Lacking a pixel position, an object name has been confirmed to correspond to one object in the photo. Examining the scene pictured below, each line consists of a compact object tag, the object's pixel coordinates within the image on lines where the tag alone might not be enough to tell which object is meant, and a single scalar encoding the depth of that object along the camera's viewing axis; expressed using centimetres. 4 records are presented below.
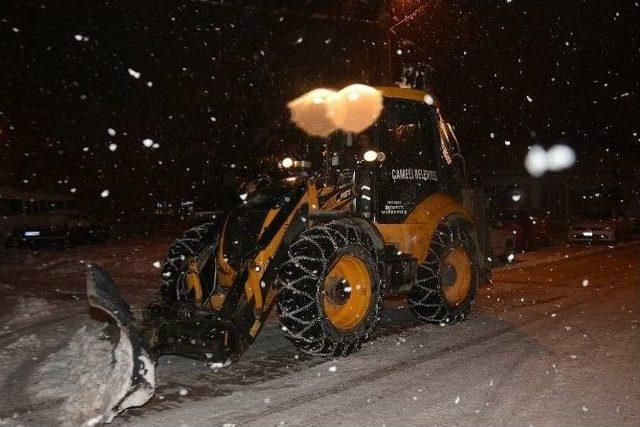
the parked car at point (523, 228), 1813
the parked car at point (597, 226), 2314
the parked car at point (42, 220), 2400
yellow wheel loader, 552
